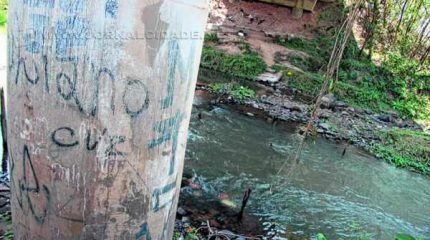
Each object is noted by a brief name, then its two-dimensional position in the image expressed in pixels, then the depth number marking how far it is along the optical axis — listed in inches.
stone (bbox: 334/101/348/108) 454.0
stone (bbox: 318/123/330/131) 382.1
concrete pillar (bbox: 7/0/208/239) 51.2
